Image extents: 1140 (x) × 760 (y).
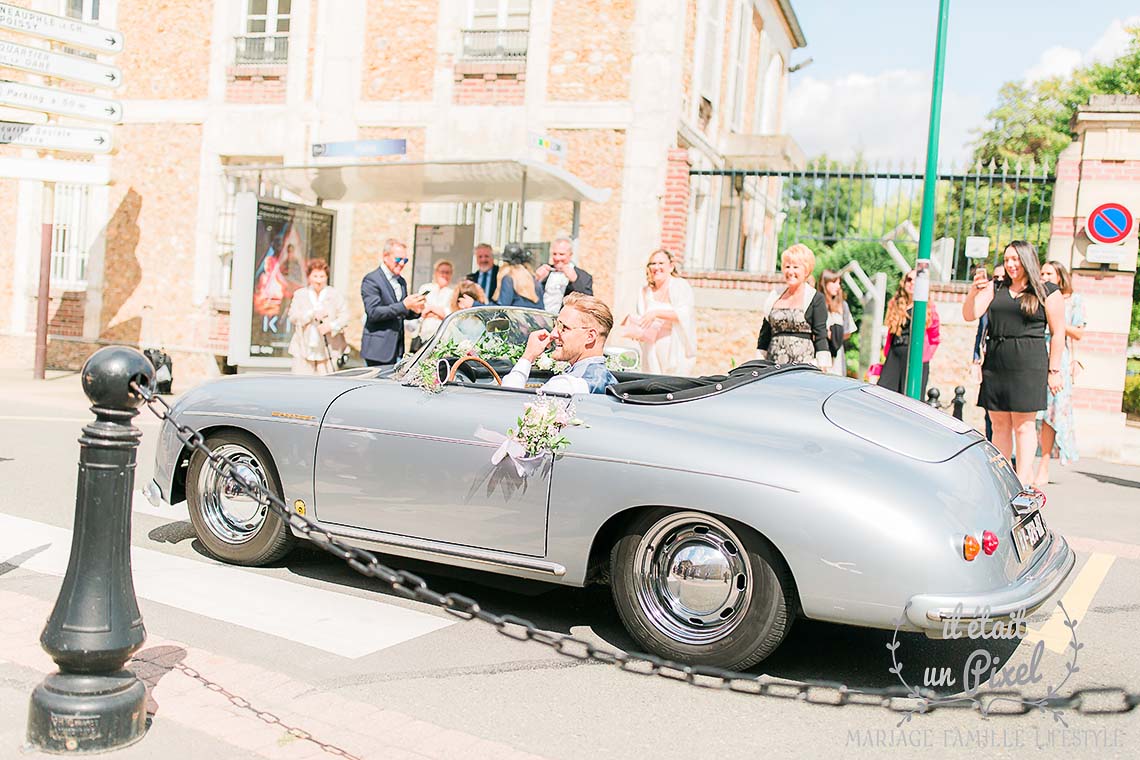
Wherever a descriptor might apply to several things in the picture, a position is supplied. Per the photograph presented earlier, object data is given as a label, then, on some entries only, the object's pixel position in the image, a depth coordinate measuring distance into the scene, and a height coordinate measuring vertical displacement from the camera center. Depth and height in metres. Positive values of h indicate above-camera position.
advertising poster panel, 14.46 +0.32
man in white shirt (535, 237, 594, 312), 10.02 +0.31
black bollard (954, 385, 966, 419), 11.29 -0.68
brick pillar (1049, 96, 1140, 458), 12.66 +0.95
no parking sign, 12.62 +1.53
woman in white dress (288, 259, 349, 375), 11.06 -0.33
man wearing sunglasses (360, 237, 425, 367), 10.18 -0.11
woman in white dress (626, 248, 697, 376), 8.37 -0.01
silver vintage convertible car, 3.68 -0.70
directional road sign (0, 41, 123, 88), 11.89 +2.52
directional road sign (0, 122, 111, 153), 13.10 +1.73
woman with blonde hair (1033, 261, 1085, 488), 9.21 -0.54
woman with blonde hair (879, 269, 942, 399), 10.64 -0.04
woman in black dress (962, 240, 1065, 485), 7.72 -0.03
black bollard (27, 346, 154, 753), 3.12 -1.00
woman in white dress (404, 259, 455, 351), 10.81 +0.00
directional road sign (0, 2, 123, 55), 11.74 +2.98
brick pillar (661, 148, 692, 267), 15.00 +1.71
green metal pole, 10.88 +1.20
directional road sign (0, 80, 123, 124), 12.19 +2.10
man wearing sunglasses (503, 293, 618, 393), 4.82 -0.15
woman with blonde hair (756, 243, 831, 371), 7.93 +0.04
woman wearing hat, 9.91 +0.24
